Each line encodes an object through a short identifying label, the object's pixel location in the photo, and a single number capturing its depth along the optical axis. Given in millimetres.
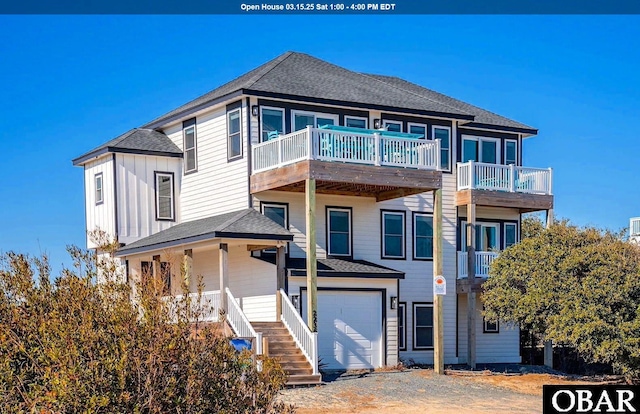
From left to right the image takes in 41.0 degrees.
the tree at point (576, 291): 22938
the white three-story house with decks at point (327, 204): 23484
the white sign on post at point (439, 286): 24297
